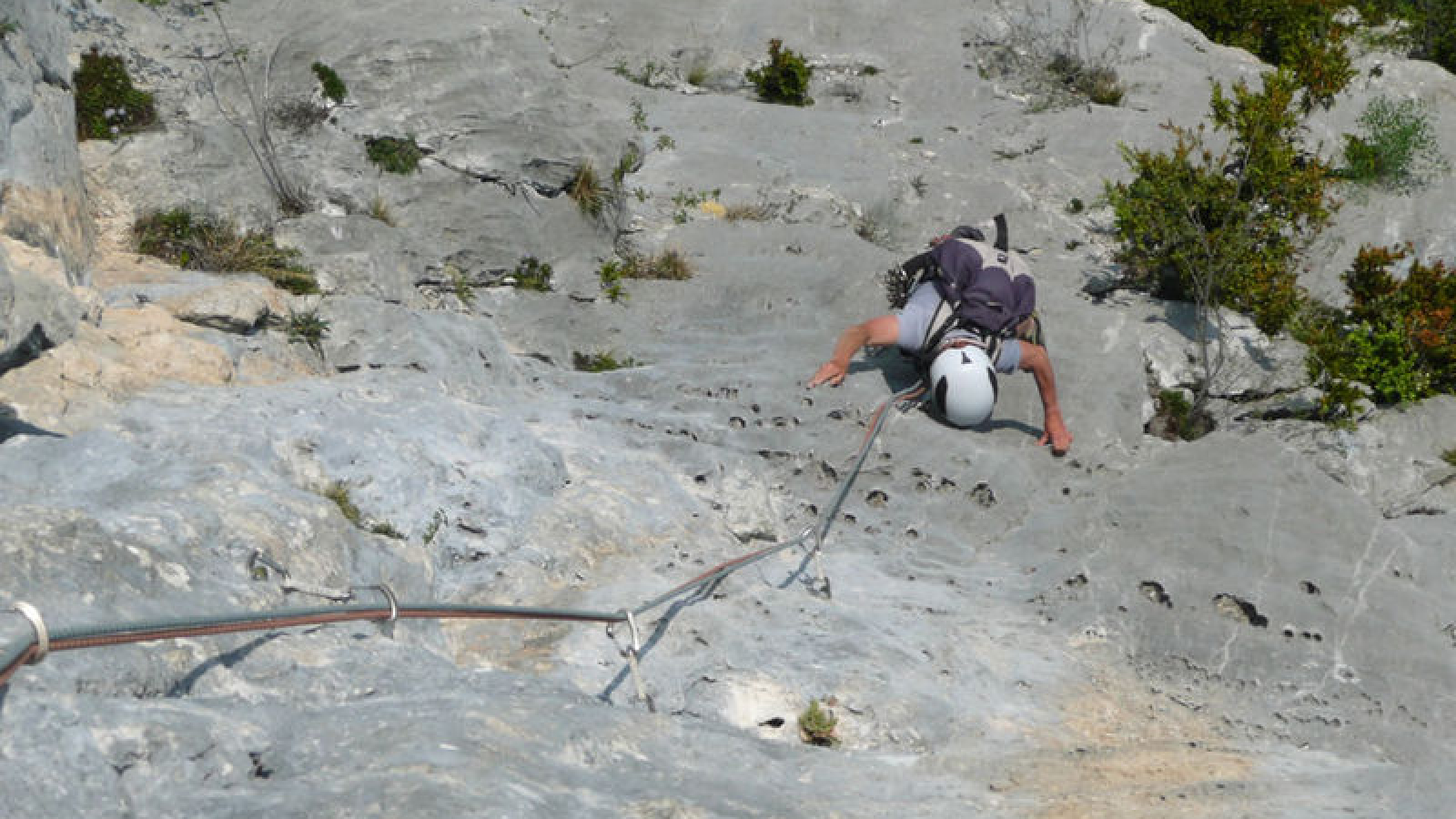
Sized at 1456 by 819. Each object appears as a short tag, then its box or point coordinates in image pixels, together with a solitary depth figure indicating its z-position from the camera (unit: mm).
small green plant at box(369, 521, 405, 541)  6035
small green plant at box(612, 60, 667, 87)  14922
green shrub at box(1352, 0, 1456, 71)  17828
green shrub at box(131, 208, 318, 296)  8664
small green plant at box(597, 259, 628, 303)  10289
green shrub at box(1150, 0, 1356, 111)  17016
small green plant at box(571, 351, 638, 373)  9445
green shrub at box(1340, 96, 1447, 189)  13445
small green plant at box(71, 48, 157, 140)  9594
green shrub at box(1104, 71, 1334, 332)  11086
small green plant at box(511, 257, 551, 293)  10172
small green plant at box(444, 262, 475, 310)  9742
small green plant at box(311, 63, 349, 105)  10469
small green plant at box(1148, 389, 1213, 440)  10094
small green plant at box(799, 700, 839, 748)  5434
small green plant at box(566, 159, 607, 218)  10891
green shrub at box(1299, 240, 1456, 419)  10531
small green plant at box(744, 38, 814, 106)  15180
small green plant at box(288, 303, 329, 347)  8148
